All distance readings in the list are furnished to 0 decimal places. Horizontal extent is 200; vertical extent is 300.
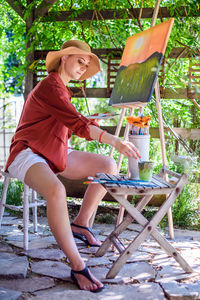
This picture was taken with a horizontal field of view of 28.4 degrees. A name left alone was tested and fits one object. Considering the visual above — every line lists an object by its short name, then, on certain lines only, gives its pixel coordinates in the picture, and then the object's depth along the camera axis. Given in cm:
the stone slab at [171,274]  229
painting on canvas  264
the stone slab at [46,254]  262
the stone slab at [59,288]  208
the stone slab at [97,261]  252
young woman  212
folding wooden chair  277
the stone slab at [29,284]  212
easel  296
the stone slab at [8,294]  195
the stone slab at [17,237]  305
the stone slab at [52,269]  230
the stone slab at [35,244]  286
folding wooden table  215
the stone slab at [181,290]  204
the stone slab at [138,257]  263
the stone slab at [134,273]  226
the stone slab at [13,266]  226
